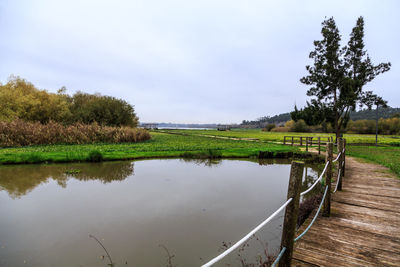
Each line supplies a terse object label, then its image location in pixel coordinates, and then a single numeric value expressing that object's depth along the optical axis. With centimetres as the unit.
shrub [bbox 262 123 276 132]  9969
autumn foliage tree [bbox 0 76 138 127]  2653
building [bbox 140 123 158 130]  7988
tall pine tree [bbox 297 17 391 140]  2247
